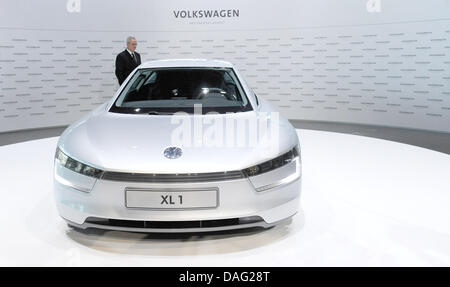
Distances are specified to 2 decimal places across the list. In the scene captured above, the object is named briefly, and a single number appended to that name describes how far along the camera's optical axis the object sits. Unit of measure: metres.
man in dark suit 7.15
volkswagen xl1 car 2.27
